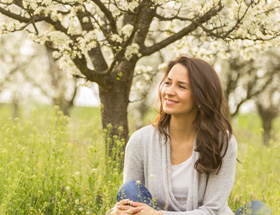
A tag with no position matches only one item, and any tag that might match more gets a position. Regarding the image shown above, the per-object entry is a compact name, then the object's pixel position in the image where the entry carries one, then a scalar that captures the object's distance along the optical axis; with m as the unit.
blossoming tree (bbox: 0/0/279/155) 7.00
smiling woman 5.16
